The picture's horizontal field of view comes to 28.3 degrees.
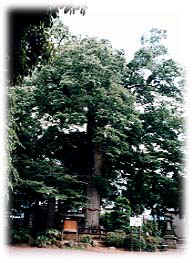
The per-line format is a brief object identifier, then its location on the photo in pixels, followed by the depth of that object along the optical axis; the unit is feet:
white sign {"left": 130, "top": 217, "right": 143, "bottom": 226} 46.60
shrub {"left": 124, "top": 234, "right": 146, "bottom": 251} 47.70
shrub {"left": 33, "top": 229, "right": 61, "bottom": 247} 46.26
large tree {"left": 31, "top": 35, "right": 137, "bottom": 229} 52.39
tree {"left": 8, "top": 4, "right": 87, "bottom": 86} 17.76
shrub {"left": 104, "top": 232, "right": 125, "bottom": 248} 49.03
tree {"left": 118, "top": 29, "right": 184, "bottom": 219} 59.47
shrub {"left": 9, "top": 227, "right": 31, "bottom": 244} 47.19
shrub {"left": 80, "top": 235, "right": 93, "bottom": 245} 48.57
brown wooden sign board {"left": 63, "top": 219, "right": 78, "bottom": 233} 50.29
